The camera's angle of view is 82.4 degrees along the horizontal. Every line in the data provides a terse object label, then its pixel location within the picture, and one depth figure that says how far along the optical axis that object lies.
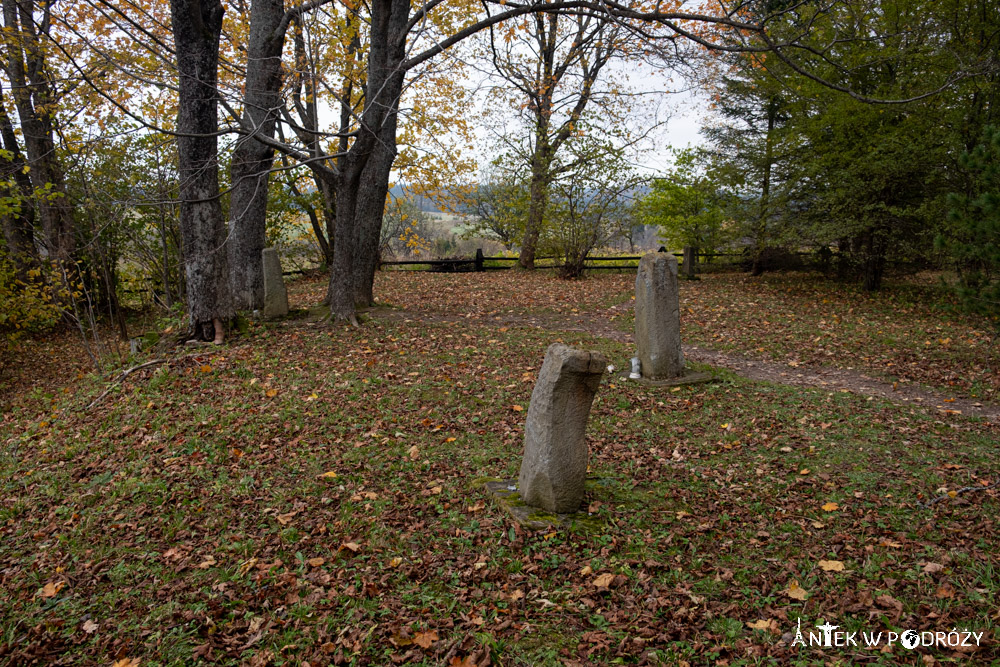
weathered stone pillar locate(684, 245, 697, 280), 20.08
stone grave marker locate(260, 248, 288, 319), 11.05
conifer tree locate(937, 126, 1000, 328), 7.73
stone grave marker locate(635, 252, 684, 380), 8.20
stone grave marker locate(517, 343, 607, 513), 4.43
